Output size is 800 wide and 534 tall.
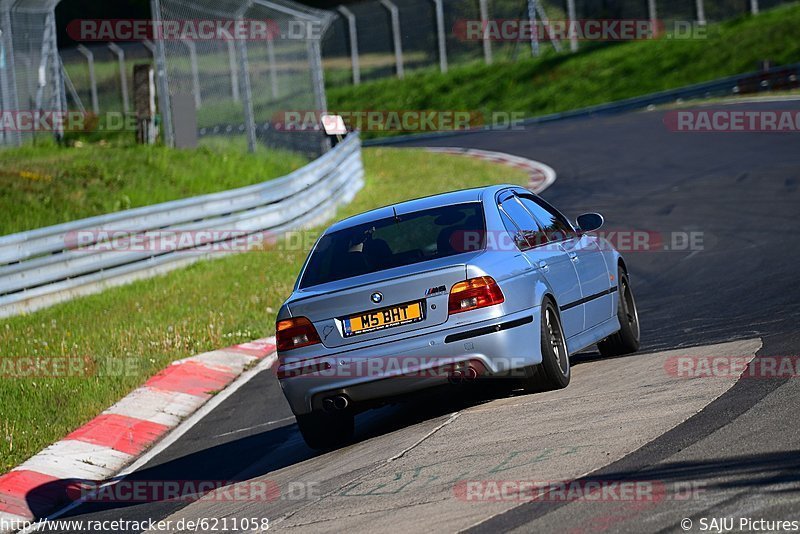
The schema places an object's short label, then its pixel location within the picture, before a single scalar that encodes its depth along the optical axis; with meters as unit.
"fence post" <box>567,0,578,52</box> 43.89
